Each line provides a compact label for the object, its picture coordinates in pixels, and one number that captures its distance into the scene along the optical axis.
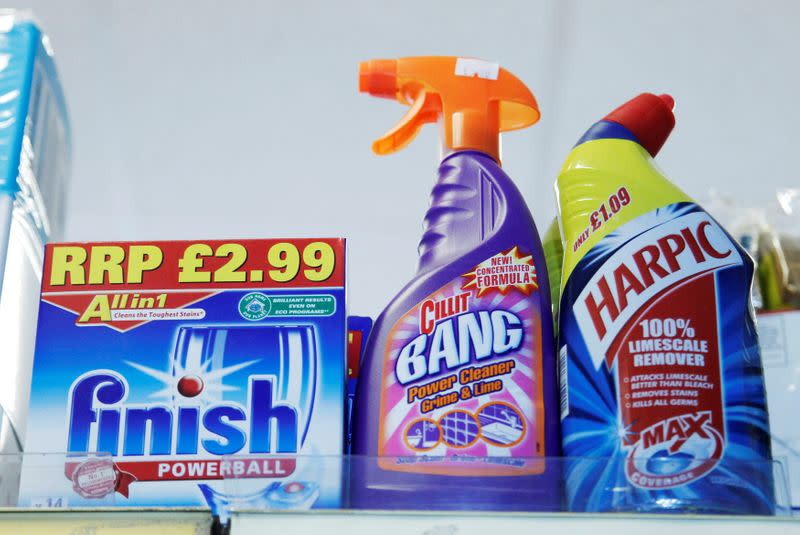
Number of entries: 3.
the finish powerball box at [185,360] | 0.88
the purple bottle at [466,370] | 0.85
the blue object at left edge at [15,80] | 0.97
